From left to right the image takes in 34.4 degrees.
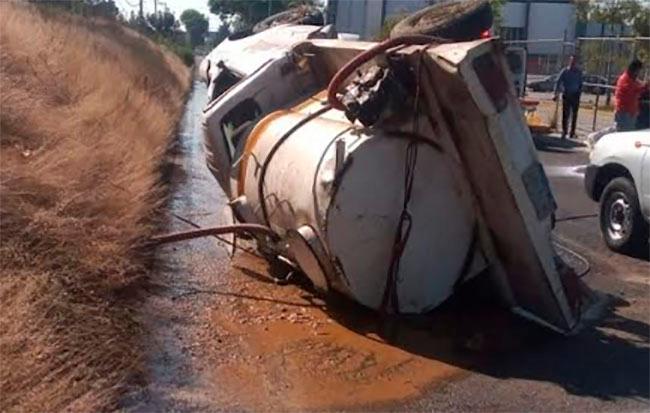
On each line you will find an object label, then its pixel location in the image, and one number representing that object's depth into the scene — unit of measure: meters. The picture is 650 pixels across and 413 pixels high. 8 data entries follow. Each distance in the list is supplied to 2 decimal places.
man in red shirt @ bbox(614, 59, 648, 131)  15.46
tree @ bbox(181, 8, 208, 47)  118.56
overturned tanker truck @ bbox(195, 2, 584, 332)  6.50
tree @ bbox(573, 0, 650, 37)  37.06
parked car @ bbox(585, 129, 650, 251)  9.24
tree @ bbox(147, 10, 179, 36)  82.13
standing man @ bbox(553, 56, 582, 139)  20.67
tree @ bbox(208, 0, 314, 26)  71.38
